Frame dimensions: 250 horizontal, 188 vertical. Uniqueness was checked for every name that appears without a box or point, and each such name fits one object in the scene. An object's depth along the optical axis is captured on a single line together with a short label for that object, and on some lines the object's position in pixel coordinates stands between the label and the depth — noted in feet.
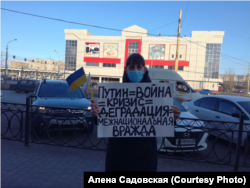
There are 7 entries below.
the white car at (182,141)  16.48
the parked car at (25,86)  85.51
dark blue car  17.84
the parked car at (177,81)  43.70
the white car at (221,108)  20.13
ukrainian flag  11.46
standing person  7.66
